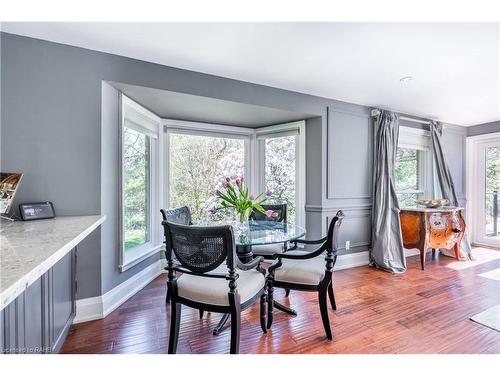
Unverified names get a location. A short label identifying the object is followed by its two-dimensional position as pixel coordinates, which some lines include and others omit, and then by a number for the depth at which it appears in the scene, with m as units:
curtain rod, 3.61
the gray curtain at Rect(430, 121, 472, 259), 4.19
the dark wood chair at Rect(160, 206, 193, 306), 2.40
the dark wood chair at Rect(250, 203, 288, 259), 2.63
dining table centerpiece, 2.21
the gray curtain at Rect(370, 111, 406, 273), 3.46
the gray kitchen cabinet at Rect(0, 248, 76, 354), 1.05
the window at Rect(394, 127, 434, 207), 4.15
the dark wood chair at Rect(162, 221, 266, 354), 1.51
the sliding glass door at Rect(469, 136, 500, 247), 4.52
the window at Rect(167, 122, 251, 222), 3.45
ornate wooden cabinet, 3.55
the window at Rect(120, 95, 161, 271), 2.54
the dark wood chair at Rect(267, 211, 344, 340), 1.92
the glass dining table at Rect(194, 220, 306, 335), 1.96
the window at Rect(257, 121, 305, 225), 3.58
